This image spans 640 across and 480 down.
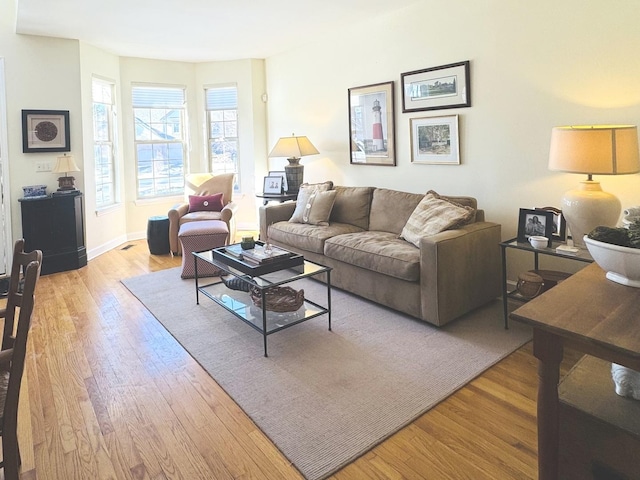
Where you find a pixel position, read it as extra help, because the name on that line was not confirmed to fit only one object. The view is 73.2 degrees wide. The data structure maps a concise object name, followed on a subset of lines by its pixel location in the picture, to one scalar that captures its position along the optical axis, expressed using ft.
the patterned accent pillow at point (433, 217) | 10.69
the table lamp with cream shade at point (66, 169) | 15.30
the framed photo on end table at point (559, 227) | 9.57
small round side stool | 17.69
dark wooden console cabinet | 14.89
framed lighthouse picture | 14.44
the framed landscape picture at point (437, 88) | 12.11
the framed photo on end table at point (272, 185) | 18.13
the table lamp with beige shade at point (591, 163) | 8.14
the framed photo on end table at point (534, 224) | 9.54
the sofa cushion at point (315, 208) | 14.33
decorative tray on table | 9.76
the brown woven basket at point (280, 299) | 9.94
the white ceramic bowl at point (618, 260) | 4.39
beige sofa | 9.77
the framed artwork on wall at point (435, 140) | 12.60
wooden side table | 3.60
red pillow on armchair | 17.93
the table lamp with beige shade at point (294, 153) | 16.75
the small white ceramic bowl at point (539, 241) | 9.18
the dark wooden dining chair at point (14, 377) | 4.50
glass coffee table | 9.37
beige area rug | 6.54
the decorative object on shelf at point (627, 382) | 4.10
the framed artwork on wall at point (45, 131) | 15.26
